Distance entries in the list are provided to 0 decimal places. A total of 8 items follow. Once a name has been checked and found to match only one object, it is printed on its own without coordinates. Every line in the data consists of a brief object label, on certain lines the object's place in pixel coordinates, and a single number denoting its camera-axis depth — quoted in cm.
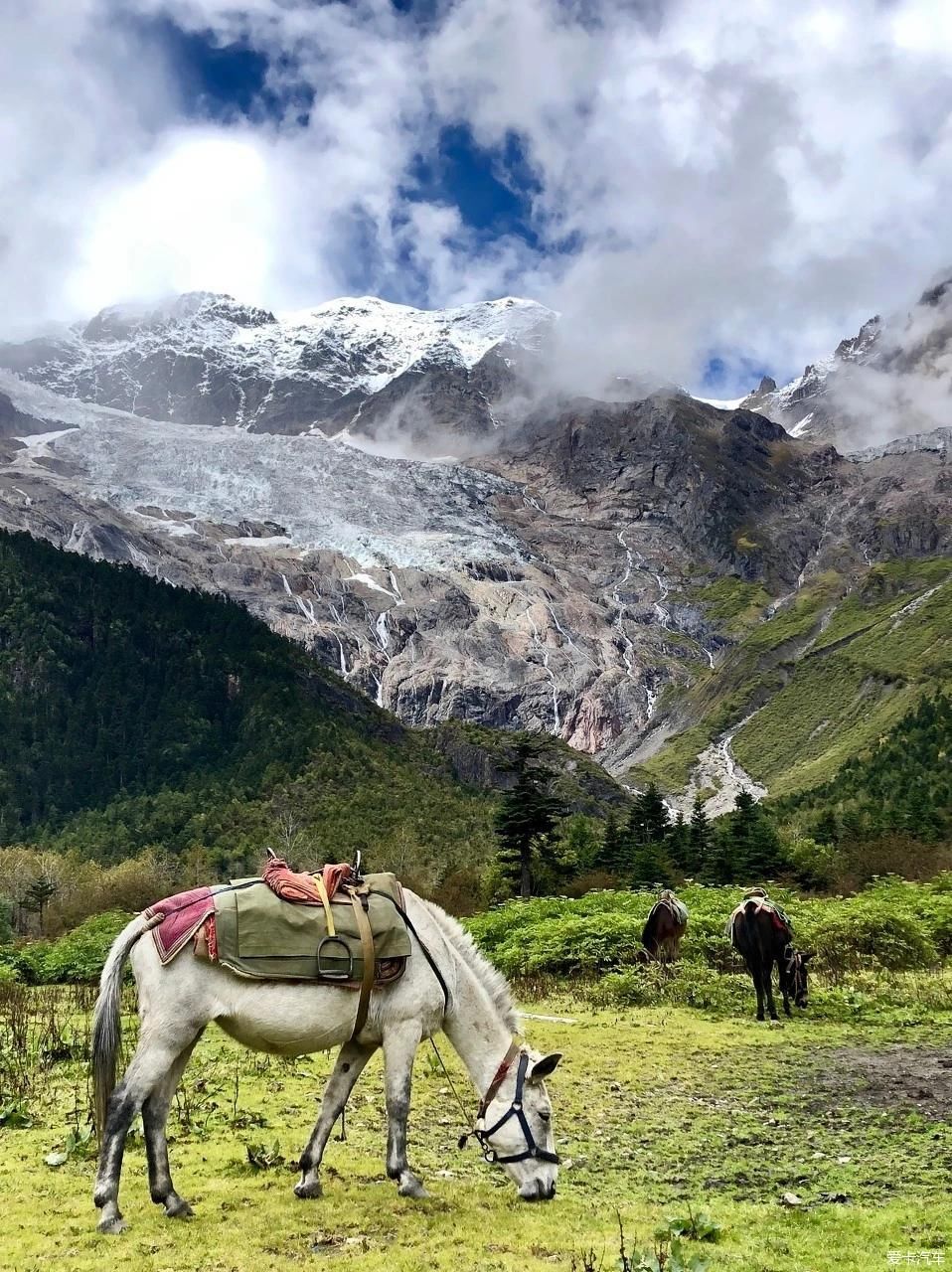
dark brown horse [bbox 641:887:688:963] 2041
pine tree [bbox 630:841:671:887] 4112
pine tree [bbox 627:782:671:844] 5416
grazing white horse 727
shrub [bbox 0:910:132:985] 2450
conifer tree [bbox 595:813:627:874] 4944
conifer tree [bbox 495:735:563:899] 4416
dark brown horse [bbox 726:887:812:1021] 1658
